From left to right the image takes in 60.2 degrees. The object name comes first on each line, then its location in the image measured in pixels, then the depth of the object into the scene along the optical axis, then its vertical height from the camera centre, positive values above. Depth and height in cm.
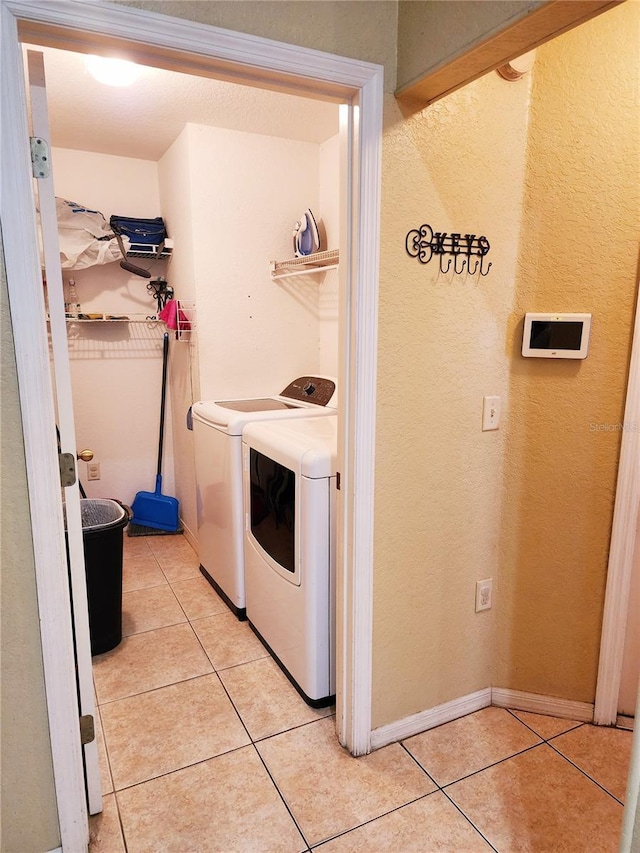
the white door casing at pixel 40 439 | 116 -24
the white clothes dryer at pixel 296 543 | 196 -79
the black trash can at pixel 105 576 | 225 -101
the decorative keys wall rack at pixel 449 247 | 163 +26
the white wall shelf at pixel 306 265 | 278 +38
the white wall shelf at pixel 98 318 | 339 +10
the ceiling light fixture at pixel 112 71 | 212 +102
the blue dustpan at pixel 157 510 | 377 -119
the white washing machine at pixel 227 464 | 255 -63
